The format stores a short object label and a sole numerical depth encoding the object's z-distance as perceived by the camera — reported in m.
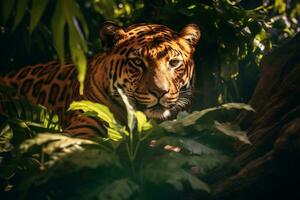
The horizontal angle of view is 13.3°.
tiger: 10.20
